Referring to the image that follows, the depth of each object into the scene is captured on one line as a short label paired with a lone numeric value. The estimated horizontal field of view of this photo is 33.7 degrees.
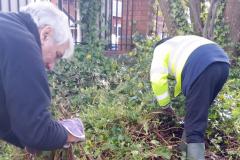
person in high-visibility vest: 3.08
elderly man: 1.75
